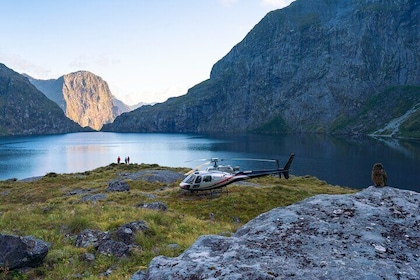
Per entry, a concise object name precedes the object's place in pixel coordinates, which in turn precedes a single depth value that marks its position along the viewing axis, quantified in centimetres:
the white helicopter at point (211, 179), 3384
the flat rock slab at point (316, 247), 607
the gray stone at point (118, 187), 4075
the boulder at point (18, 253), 948
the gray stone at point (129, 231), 1267
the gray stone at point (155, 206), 2360
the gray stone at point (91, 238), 1237
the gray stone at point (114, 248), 1134
